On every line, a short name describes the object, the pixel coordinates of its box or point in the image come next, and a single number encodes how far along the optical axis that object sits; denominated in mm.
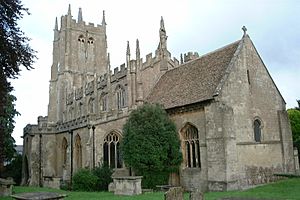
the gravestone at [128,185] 20469
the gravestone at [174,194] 10359
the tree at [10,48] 13531
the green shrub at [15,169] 42125
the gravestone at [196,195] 10953
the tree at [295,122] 38969
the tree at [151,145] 23375
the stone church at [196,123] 22078
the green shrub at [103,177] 24920
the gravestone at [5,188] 20125
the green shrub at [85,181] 24453
